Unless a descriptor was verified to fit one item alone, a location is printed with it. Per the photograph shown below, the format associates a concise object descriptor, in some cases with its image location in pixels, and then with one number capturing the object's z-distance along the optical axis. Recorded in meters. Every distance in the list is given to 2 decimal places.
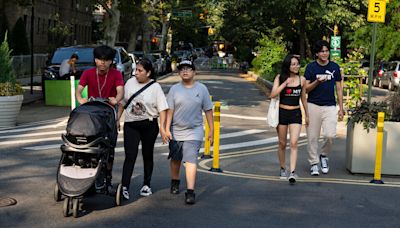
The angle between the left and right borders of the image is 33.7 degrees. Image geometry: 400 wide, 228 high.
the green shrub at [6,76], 14.87
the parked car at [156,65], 41.47
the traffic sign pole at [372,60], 11.92
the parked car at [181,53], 79.53
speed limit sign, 12.31
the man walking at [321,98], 9.66
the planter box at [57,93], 20.17
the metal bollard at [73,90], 13.23
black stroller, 6.73
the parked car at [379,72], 40.18
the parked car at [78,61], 20.64
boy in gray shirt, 7.66
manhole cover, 7.36
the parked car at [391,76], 35.83
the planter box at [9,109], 14.74
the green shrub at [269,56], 38.78
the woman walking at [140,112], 7.62
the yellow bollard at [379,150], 9.29
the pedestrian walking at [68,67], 19.78
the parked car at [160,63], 45.03
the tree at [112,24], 34.31
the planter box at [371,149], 9.73
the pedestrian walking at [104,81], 7.51
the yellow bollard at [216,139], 10.06
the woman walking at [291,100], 9.03
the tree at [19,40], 39.34
